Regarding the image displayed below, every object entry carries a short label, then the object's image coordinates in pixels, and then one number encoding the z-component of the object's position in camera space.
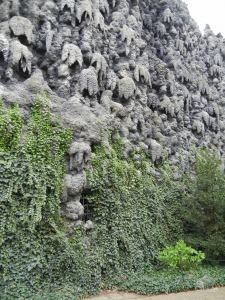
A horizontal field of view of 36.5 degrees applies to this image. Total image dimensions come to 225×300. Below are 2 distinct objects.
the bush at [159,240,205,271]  11.20
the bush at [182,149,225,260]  13.08
